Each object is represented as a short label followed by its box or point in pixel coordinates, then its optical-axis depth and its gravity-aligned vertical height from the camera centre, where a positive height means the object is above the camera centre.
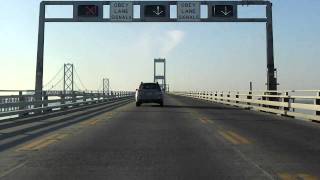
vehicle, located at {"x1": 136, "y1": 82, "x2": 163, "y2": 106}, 39.41 +0.19
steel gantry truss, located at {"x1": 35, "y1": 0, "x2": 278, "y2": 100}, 39.20 +5.81
